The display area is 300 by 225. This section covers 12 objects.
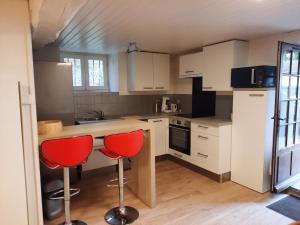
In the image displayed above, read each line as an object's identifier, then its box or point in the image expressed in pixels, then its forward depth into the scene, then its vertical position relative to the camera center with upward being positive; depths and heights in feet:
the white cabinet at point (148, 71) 13.00 +1.26
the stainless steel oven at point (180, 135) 11.86 -2.56
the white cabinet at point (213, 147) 10.05 -2.75
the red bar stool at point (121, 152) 6.74 -2.00
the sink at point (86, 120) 11.37 -1.59
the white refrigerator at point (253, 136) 8.82 -1.99
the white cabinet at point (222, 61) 10.14 +1.45
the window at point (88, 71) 13.56 +1.34
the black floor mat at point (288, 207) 7.59 -4.38
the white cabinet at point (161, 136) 12.87 -2.71
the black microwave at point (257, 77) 8.75 +0.59
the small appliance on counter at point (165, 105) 14.87 -0.97
